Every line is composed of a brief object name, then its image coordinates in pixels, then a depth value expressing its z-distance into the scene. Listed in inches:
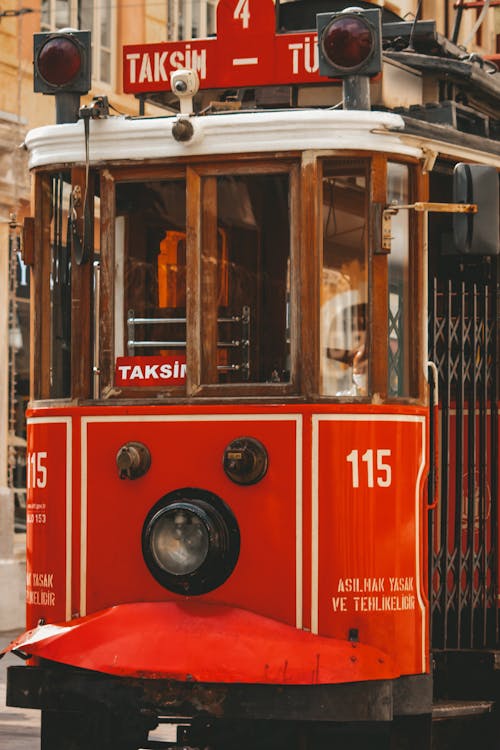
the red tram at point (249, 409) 436.1
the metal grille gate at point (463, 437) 480.9
